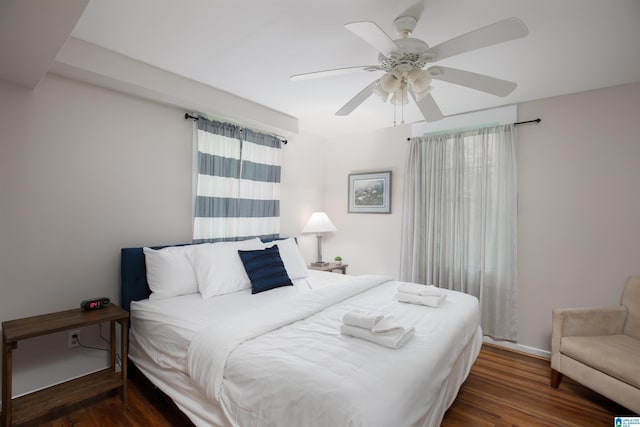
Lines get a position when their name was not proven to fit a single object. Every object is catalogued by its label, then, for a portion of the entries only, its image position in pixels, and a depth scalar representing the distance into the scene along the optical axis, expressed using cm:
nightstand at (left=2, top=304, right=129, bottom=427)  169
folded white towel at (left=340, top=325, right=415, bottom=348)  153
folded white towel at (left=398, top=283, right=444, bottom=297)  229
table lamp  407
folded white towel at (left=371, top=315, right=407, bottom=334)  157
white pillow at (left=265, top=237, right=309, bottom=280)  312
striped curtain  308
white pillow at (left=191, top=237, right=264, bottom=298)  248
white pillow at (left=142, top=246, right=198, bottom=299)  240
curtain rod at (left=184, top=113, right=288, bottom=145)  295
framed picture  404
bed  121
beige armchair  194
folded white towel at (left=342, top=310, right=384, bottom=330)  162
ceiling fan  141
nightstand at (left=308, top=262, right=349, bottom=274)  391
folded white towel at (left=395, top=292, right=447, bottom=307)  221
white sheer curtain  314
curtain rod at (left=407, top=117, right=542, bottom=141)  300
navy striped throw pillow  265
